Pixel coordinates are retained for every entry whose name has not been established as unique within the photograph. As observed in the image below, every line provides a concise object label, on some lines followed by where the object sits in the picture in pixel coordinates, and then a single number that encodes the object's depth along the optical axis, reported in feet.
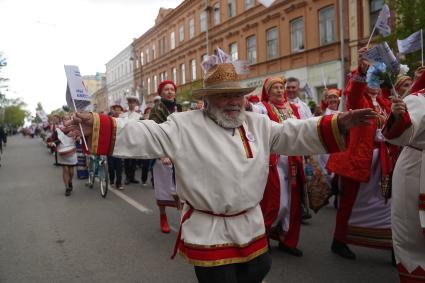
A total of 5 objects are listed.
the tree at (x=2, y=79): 102.73
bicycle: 31.14
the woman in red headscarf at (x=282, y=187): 15.98
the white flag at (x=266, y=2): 19.72
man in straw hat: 8.87
